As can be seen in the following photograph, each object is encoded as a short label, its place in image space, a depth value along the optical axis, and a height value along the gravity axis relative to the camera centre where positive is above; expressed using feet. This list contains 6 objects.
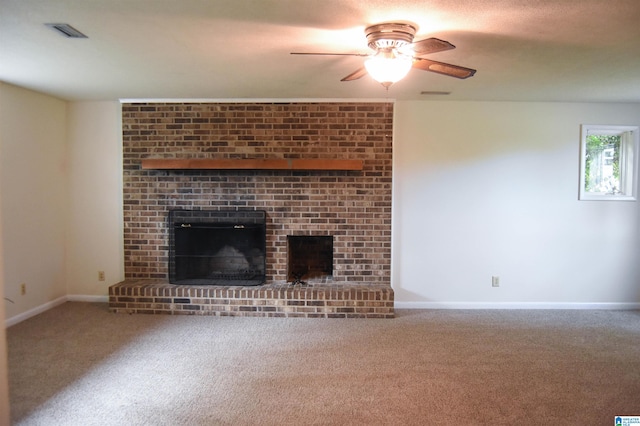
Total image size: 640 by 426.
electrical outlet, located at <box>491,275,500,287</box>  14.65 -2.86
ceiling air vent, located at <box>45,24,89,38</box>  7.52 +3.26
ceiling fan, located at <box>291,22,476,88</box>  7.16 +2.71
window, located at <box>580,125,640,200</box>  14.57 +1.41
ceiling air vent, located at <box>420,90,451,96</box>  12.84 +3.54
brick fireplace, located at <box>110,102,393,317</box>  14.30 +0.80
